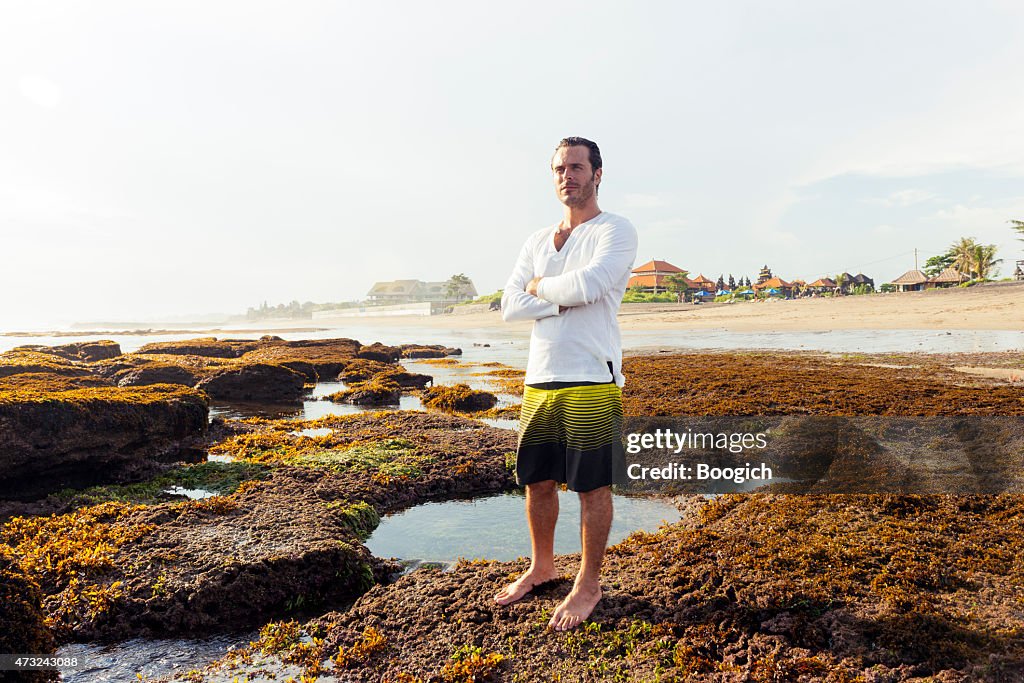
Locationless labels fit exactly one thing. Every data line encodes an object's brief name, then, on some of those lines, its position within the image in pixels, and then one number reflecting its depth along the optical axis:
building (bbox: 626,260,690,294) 86.47
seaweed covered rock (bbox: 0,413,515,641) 3.71
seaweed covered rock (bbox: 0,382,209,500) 6.15
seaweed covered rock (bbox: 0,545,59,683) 2.75
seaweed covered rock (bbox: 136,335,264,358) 24.77
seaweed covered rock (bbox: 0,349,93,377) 13.71
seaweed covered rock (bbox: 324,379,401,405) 13.43
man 3.29
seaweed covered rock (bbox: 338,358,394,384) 17.94
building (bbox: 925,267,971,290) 73.25
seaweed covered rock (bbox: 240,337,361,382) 18.45
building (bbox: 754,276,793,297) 91.69
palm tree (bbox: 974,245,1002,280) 75.56
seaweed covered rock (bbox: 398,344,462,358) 26.97
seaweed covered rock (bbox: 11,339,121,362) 23.11
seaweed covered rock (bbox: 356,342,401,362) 23.09
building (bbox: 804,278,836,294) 89.12
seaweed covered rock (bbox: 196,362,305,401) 14.39
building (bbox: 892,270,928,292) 77.94
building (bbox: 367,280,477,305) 143.50
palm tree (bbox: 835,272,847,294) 88.86
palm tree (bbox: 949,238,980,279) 77.75
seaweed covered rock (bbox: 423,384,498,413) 12.23
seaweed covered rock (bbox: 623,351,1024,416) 9.62
